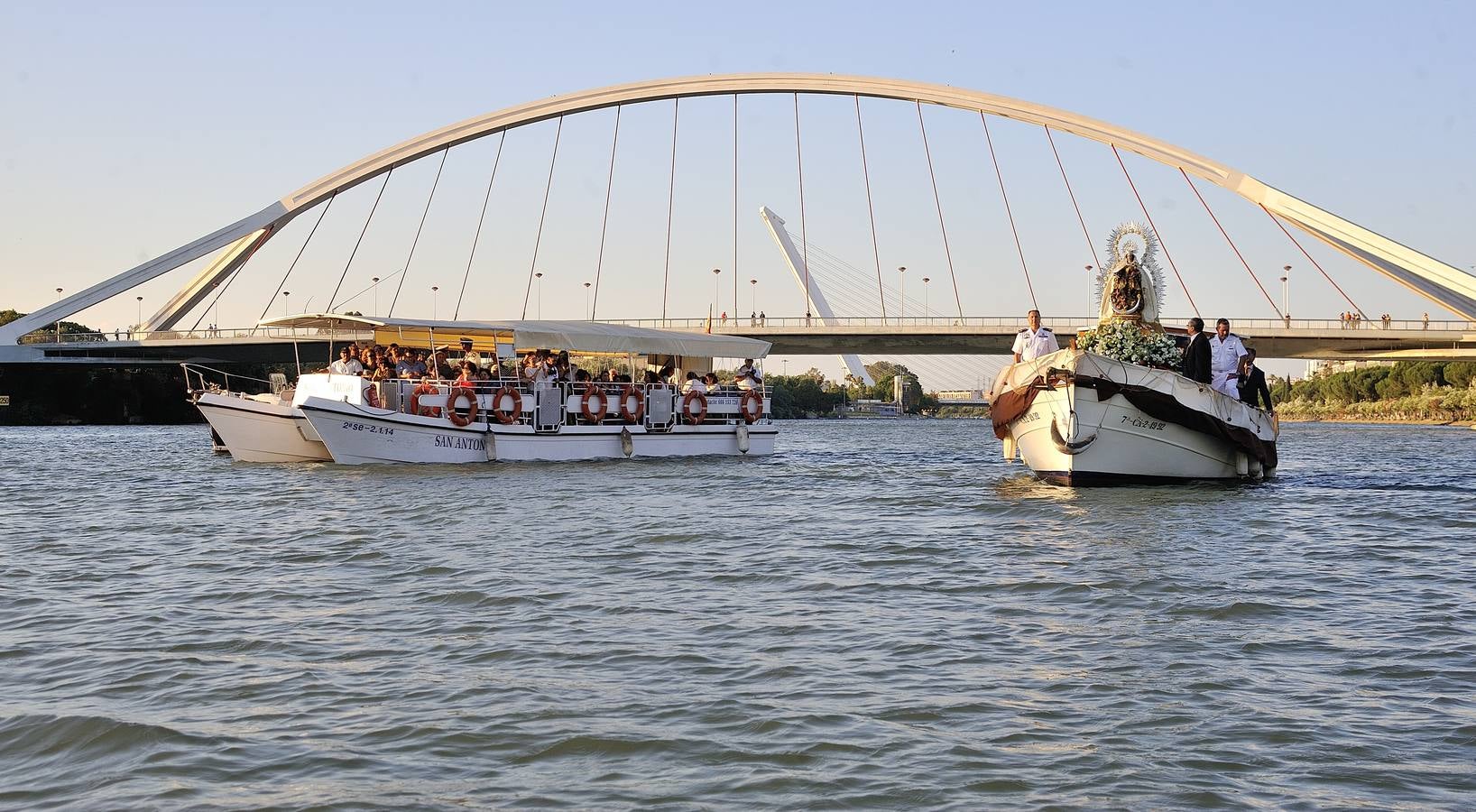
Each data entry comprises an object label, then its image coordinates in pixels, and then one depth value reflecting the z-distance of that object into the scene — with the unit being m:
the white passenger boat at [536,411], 26.61
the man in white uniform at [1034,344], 23.31
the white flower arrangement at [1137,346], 21.53
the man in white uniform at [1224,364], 22.59
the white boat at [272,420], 27.48
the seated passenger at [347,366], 27.88
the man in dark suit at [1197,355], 21.14
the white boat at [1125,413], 20.53
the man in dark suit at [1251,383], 23.31
